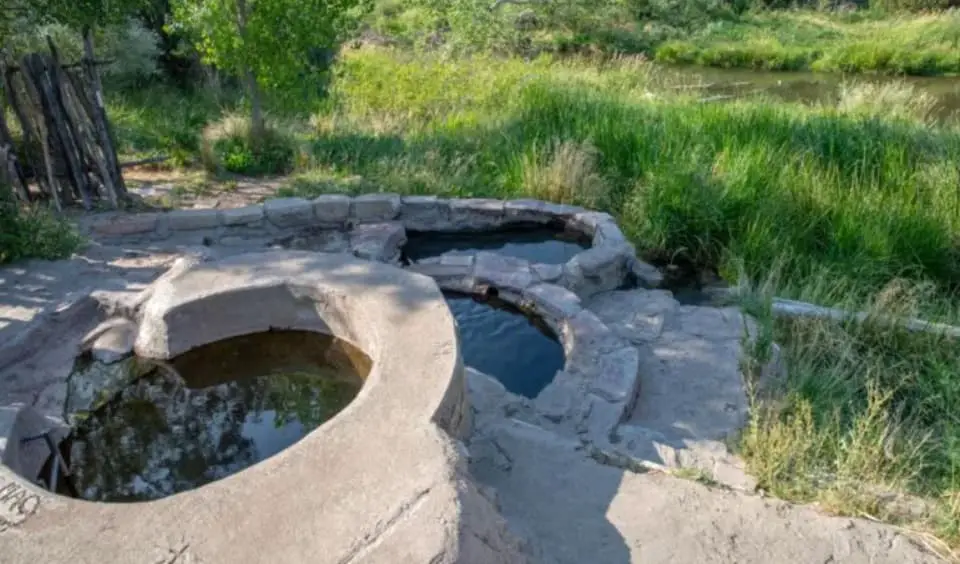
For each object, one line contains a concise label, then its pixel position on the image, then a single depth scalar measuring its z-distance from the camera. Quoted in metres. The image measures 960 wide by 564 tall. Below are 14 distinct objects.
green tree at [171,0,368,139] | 7.08
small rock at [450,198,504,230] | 6.23
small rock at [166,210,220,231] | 5.78
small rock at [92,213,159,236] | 5.68
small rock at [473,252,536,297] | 5.05
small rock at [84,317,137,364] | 3.99
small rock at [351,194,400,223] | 6.08
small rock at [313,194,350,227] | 6.03
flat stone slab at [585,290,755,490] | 3.45
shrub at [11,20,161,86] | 9.82
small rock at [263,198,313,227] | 5.93
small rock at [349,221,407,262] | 5.50
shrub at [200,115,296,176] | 7.22
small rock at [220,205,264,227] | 5.84
